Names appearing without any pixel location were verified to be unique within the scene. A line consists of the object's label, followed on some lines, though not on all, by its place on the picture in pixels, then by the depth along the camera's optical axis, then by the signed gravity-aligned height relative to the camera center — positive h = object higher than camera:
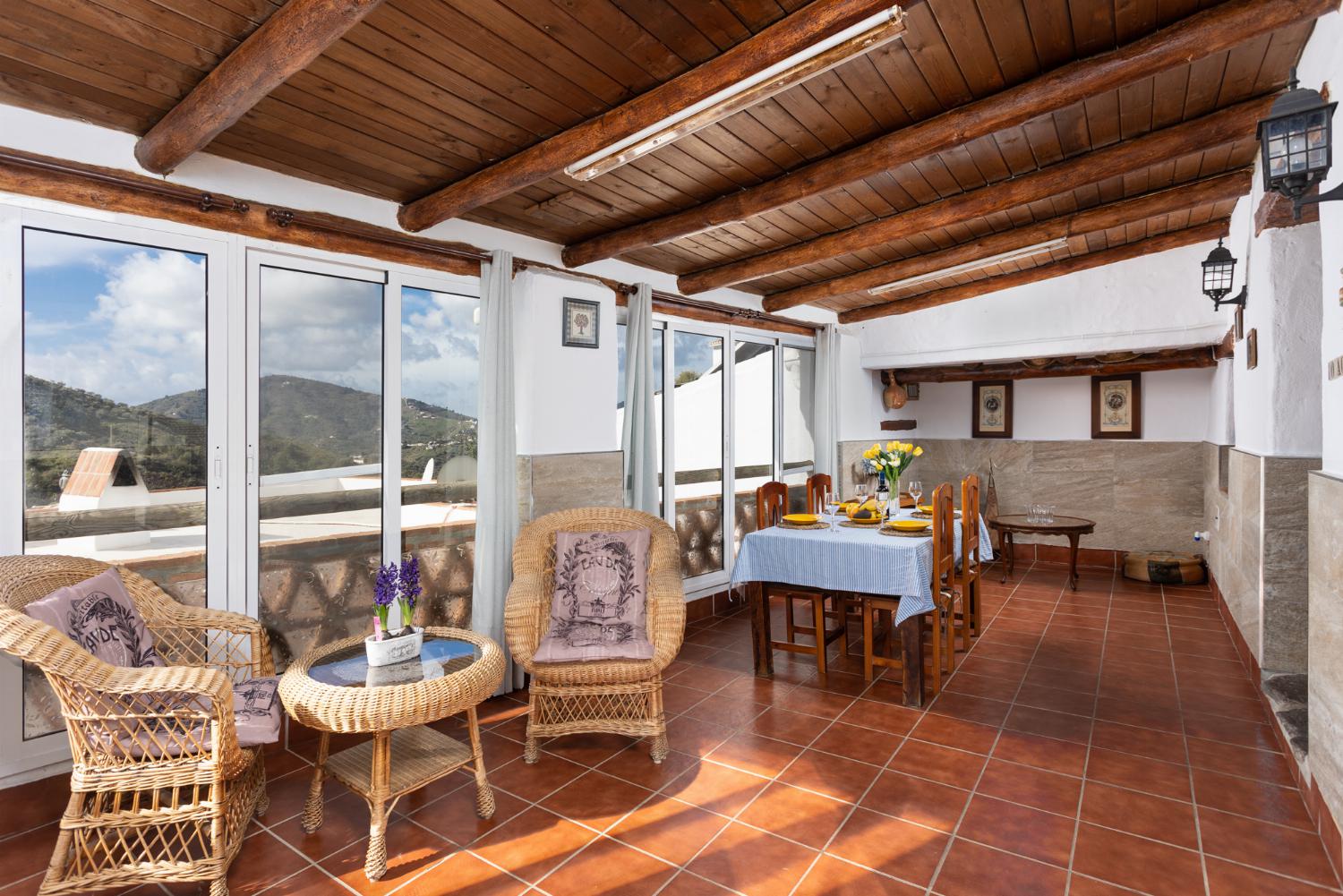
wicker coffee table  2.25 -0.86
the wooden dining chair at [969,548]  4.35 -0.64
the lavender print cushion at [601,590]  3.25 -0.70
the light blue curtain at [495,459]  3.61 -0.07
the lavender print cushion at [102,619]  2.20 -0.57
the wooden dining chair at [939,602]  3.62 -0.83
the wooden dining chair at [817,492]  5.18 -0.34
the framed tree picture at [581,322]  4.14 +0.73
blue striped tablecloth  3.48 -0.61
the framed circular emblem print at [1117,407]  6.71 +0.38
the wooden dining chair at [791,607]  3.97 -0.91
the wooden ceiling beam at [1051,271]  5.17 +1.44
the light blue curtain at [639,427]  4.46 +0.12
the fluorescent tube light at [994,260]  4.75 +1.31
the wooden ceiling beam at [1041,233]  4.06 +1.40
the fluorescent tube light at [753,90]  1.99 +1.15
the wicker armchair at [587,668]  3.01 -0.95
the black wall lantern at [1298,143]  1.92 +0.84
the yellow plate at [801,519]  4.23 -0.44
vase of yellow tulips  4.41 -0.09
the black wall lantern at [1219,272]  3.79 +0.94
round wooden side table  6.05 -0.70
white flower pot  2.51 -0.74
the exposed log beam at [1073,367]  5.94 +0.73
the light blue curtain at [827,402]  6.43 +0.40
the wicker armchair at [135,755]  1.98 -0.91
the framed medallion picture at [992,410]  7.38 +0.38
